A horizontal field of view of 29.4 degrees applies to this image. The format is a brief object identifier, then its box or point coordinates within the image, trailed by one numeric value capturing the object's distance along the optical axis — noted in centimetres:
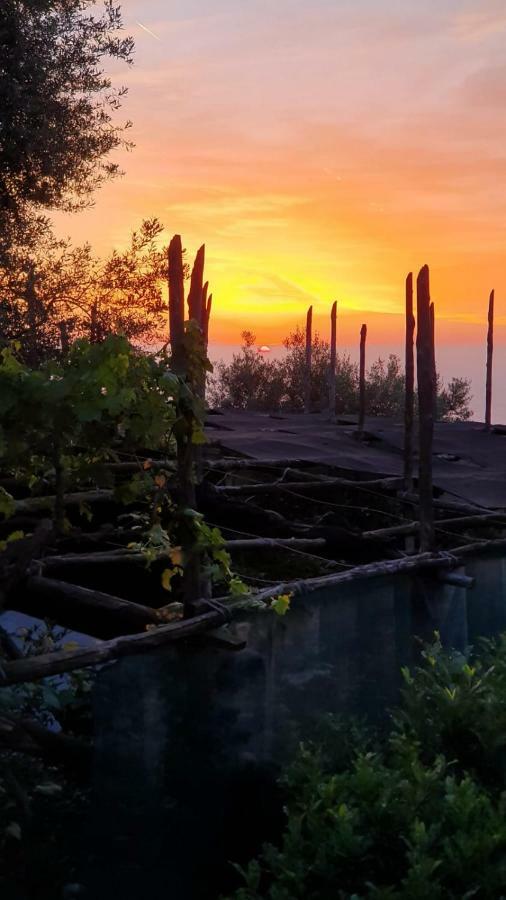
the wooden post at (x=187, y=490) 551
